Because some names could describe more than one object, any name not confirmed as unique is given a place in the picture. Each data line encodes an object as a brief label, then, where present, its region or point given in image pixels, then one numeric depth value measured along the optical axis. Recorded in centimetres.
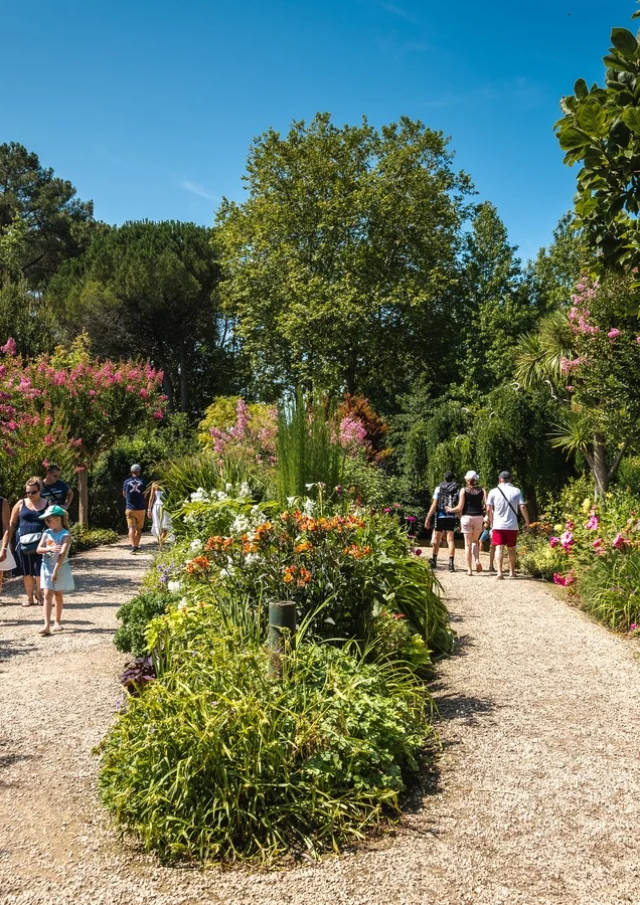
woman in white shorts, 1097
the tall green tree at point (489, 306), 2433
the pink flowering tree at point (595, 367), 1057
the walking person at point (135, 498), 1356
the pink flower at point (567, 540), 929
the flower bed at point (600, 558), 762
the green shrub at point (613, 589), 744
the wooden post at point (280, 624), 445
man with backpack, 1169
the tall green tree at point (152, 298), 2805
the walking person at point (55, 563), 741
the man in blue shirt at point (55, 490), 966
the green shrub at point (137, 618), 594
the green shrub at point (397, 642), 545
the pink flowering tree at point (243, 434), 968
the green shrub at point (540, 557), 999
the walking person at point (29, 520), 849
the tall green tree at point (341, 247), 2395
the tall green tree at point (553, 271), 2700
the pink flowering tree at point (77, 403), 1287
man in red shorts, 1039
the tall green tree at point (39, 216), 3266
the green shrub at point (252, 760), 338
